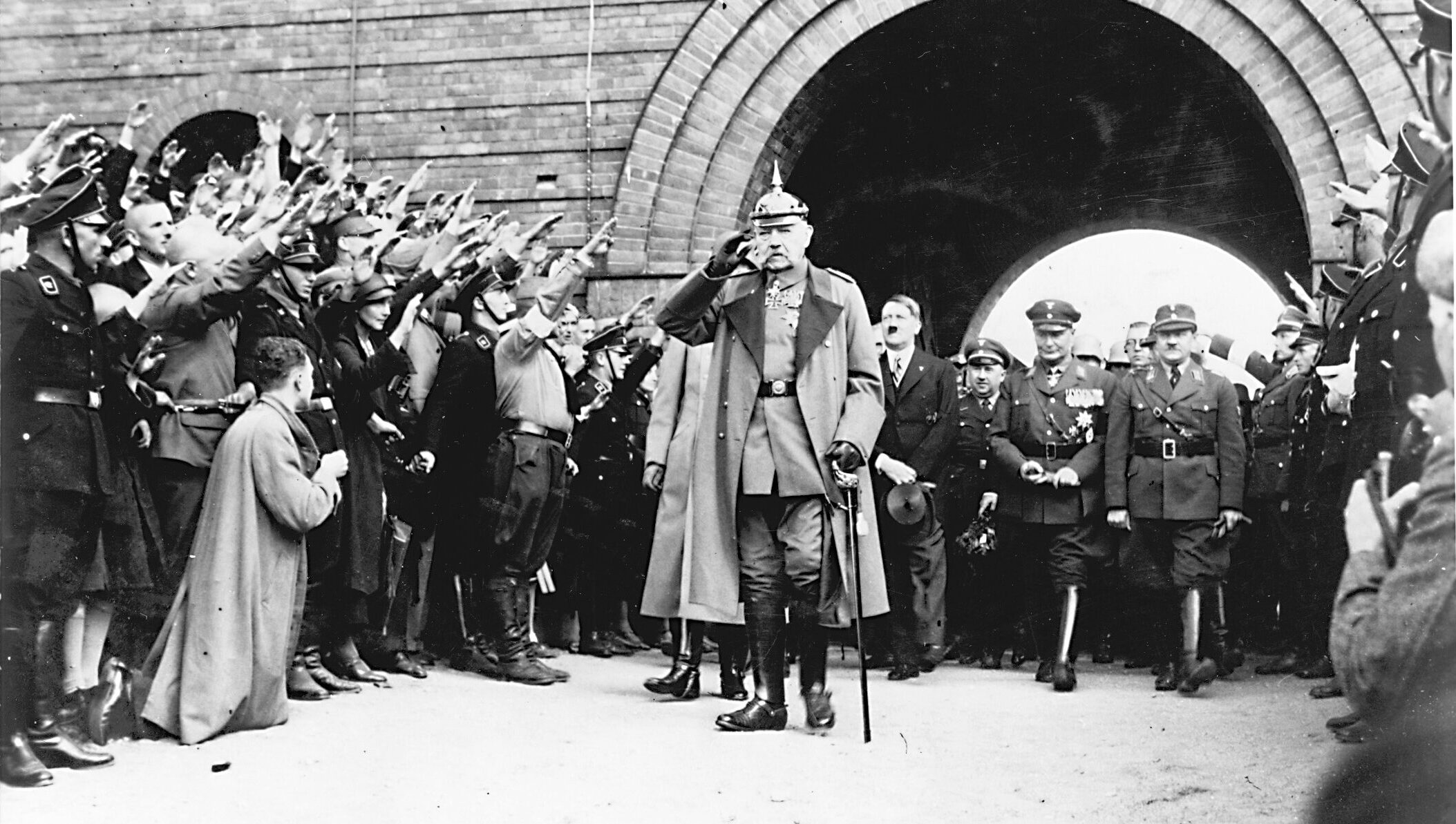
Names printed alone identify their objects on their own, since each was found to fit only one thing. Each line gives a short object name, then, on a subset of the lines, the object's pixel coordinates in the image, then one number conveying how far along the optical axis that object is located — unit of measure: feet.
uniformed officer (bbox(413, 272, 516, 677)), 23.75
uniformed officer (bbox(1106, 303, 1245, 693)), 24.03
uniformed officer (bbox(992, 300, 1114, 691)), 25.89
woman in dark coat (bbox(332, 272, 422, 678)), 21.17
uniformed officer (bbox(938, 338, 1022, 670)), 28.73
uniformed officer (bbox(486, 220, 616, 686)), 23.58
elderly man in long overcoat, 18.37
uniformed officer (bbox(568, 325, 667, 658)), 28.99
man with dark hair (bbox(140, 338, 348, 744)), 16.38
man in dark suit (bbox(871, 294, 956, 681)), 26.78
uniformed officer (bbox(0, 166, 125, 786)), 14.43
